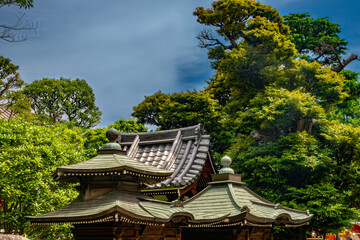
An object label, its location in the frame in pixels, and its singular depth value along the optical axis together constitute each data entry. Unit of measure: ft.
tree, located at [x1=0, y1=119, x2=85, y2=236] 49.32
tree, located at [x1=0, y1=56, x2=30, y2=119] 76.95
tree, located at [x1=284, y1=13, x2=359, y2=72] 111.04
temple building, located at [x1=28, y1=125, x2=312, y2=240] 31.27
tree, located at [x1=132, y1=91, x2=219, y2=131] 111.65
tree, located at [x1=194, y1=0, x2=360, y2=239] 65.51
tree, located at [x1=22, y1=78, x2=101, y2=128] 137.28
